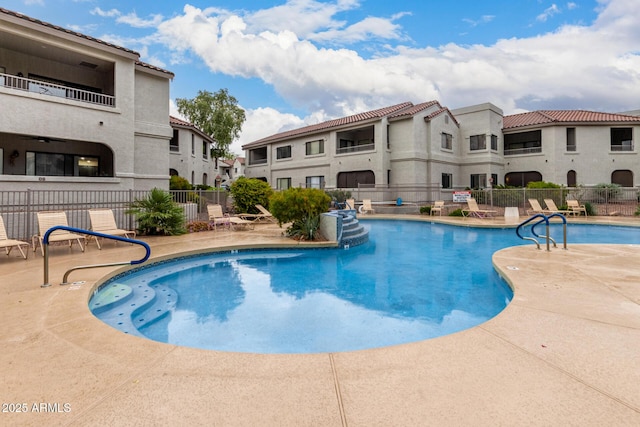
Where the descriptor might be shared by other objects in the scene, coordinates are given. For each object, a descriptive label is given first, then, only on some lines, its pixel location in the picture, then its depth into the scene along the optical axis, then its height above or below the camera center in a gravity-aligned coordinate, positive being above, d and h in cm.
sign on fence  2141 +75
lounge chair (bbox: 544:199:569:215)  2080 -1
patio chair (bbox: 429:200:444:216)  2208 +9
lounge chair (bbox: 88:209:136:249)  1050 -32
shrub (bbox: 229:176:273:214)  1780 +85
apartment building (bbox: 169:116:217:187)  2612 +495
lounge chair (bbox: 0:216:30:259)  786 -69
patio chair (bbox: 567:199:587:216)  2042 -3
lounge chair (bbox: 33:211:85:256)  901 -34
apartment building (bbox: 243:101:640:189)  2666 +520
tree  3959 +1176
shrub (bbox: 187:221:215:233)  1399 -65
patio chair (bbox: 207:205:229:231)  1453 -23
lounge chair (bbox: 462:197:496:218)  2044 -20
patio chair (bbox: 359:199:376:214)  2395 +15
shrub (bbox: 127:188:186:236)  1232 -8
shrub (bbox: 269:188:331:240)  1203 +7
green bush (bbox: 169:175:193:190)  2216 +189
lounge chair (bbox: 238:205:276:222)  1710 -28
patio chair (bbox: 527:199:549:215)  2072 -6
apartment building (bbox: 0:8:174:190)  1292 +437
